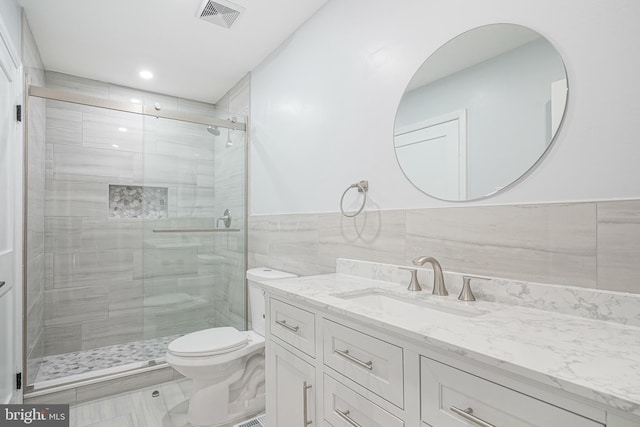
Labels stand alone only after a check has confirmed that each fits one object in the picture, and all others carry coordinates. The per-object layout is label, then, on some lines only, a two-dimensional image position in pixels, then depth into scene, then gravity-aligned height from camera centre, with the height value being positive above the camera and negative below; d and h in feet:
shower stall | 8.60 -0.36
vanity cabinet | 1.98 -1.40
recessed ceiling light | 9.56 +4.20
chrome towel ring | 5.50 +0.47
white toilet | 5.98 -3.01
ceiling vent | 6.63 +4.30
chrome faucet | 4.03 -0.79
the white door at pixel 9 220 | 5.70 -0.09
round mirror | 3.49 +1.27
